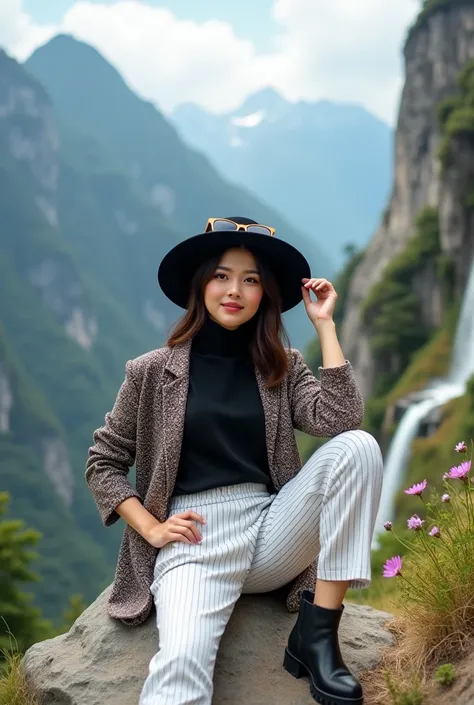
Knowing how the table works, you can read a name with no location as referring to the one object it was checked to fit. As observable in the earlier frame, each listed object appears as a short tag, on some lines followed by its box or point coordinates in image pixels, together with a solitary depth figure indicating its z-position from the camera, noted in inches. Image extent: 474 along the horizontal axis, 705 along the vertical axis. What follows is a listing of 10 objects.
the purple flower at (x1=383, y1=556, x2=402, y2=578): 103.0
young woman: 101.3
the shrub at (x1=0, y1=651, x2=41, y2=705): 120.0
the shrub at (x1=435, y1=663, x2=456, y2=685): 97.1
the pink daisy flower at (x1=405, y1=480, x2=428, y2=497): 106.2
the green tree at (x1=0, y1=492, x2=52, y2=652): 362.0
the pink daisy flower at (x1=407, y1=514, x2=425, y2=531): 102.5
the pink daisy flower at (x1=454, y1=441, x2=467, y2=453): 107.1
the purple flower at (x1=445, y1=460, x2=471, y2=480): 102.7
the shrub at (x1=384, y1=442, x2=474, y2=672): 104.3
